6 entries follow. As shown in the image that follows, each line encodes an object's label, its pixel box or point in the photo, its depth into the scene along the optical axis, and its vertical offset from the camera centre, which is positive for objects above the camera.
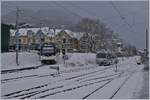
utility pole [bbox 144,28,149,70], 46.74 -1.66
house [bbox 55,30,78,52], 114.81 +1.76
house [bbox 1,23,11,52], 59.31 +1.33
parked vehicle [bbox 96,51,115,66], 63.53 -2.25
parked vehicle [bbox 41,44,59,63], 57.36 -1.21
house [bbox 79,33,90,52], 109.50 +0.53
